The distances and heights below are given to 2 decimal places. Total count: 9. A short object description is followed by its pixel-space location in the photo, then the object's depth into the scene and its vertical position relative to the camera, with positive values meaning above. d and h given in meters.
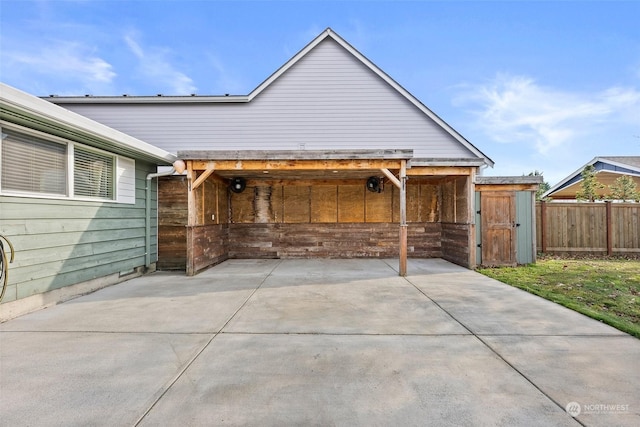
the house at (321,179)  7.24 +1.03
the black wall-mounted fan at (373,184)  8.51 +0.90
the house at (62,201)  3.65 +0.26
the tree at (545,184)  25.38 +3.64
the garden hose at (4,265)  3.46 -0.55
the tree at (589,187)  11.77 +1.06
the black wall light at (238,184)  8.64 +0.95
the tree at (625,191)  10.66 +0.80
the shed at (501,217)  7.23 -0.08
